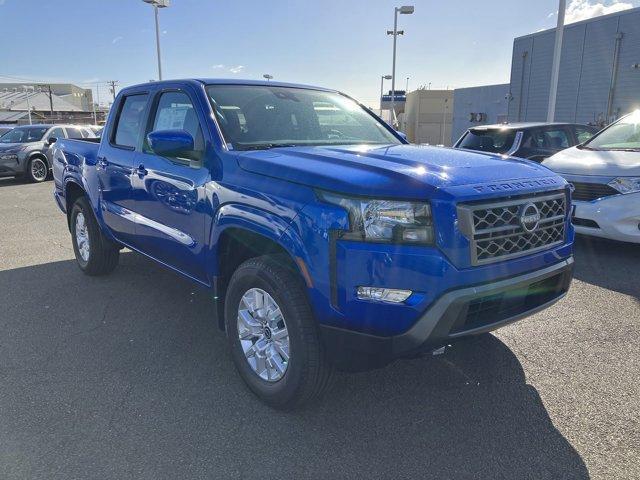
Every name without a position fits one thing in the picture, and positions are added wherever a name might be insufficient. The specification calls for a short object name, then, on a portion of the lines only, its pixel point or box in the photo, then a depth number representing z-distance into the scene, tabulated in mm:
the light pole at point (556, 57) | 13547
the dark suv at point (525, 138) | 8172
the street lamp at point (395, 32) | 24625
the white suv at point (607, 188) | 5570
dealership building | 19347
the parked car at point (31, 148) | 14471
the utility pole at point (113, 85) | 77894
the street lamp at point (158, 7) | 21980
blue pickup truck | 2406
